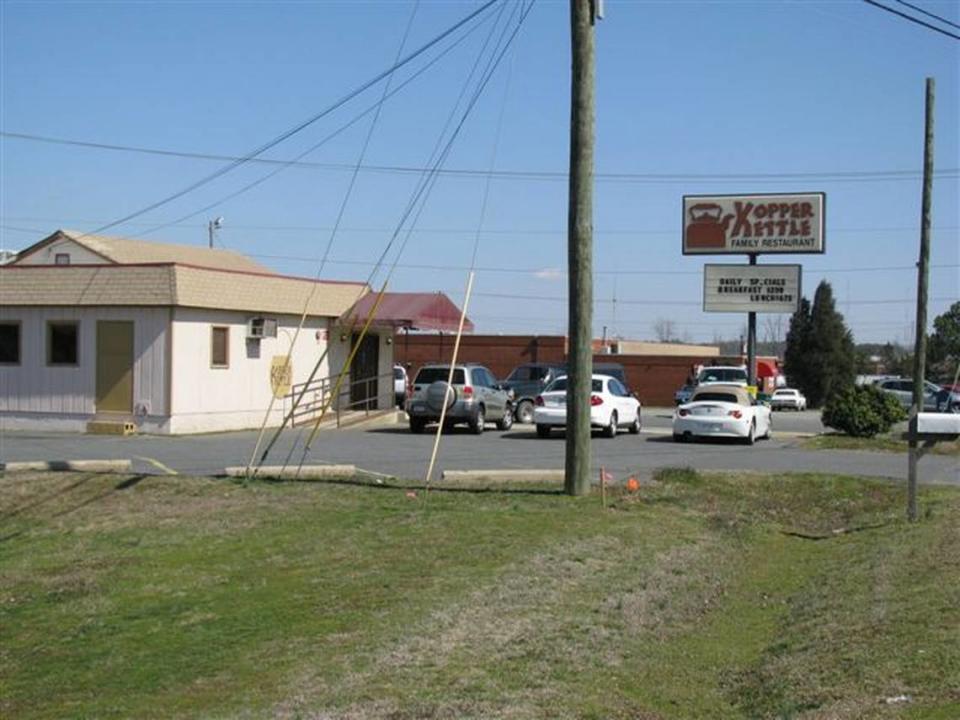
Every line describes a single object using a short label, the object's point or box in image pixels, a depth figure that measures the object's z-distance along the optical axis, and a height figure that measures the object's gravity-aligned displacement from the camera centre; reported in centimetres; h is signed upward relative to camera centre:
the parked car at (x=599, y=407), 2816 -135
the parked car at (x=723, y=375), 3906 -69
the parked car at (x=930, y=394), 4062 -140
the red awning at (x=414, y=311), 3272 +108
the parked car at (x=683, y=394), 4675 -167
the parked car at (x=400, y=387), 4228 -141
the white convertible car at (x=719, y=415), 2669 -140
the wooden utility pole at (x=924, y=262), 2784 +231
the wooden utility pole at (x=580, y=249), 1482 +132
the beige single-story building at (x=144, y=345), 2769 -2
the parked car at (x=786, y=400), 6366 -242
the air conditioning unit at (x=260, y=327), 2995 +48
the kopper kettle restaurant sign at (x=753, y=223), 3488 +397
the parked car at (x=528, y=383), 3516 -100
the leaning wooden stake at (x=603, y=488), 1465 -176
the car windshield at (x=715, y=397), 2720 -101
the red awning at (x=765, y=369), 6241 -74
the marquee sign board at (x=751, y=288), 3491 +202
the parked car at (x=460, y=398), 2881 -121
